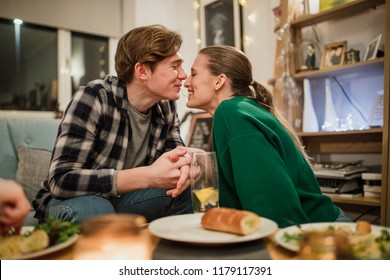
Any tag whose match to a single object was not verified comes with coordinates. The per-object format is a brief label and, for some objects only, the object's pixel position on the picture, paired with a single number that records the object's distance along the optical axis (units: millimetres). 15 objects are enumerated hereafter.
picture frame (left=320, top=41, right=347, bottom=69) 1255
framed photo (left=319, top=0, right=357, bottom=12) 1281
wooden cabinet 980
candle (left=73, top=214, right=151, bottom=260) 407
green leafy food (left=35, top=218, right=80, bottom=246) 411
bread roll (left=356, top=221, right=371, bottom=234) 415
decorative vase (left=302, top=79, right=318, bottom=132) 1279
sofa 785
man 616
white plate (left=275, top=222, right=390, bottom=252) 404
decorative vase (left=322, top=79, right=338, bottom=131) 1278
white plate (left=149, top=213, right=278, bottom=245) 408
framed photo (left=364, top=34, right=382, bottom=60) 1176
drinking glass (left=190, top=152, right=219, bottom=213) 540
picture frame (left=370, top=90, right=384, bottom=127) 1132
